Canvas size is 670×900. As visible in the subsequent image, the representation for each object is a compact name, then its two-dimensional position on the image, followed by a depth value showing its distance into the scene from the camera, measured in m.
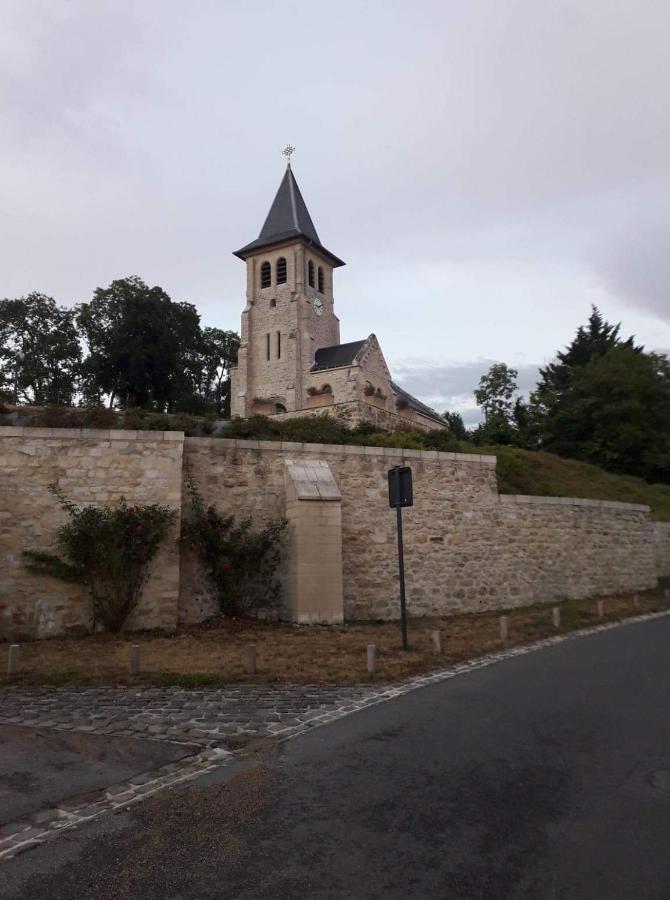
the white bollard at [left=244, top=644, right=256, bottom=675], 8.16
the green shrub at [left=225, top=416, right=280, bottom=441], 15.64
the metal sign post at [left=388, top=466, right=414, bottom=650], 10.16
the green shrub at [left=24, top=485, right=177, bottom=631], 11.27
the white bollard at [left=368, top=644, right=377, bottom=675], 8.24
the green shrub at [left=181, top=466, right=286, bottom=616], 12.43
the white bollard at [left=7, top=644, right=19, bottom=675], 8.11
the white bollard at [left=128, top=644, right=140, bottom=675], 8.08
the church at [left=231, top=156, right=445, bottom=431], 39.00
